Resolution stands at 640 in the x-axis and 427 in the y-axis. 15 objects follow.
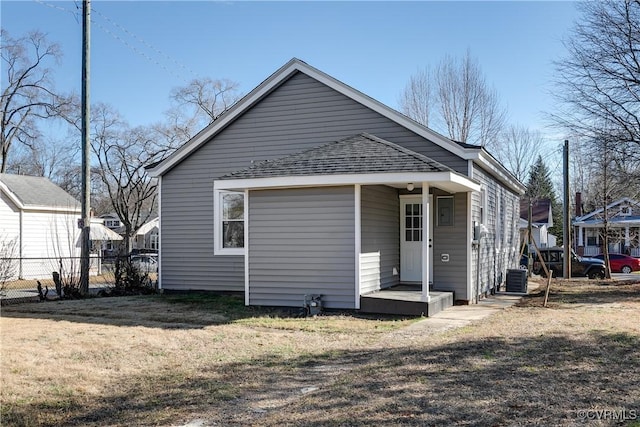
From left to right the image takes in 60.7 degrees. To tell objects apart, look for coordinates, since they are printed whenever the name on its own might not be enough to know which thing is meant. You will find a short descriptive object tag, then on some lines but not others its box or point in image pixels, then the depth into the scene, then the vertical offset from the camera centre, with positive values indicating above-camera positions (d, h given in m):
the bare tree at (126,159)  38.19 +5.69
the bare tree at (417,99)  31.72 +8.19
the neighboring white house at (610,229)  36.03 +0.52
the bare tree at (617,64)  16.47 +5.35
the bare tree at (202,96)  39.75 +10.45
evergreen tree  44.62 +4.43
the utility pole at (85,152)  14.28 +2.34
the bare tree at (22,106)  36.22 +9.10
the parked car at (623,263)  28.77 -1.35
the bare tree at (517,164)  38.31 +5.30
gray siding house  10.60 +0.81
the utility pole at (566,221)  21.92 +0.70
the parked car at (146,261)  17.83 -0.86
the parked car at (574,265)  23.33 -1.16
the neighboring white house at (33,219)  21.47 +0.83
